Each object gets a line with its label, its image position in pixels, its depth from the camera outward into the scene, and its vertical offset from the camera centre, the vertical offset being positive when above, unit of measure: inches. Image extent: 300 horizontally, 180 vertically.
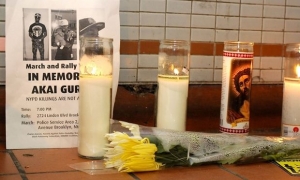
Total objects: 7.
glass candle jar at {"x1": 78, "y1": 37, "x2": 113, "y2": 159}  33.7 -2.9
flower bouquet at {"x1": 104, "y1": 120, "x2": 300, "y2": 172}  31.4 -6.2
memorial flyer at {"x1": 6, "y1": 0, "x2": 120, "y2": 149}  35.6 -1.0
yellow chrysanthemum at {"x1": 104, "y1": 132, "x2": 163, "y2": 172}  31.1 -6.3
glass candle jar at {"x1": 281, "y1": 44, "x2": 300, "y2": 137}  38.7 -3.7
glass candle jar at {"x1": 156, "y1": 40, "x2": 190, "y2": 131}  36.0 -2.1
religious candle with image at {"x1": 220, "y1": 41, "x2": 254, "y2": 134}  37.3 -2.3
